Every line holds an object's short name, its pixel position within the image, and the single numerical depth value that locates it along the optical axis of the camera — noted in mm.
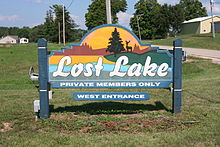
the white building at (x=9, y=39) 132938
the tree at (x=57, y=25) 76688
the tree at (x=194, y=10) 91688
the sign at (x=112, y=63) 6477
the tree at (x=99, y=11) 73625
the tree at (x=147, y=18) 78500
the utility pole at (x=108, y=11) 9727
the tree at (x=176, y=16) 70875
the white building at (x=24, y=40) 136988
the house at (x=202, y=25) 62781
